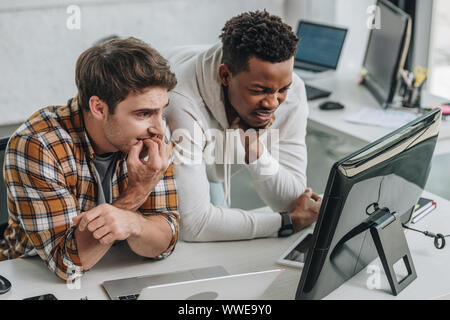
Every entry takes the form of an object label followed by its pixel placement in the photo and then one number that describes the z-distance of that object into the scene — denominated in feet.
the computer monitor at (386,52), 8.57
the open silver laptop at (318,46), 10.43
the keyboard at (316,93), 9.49
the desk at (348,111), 7.79
